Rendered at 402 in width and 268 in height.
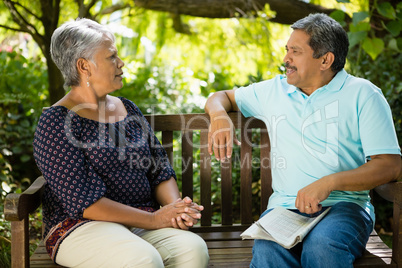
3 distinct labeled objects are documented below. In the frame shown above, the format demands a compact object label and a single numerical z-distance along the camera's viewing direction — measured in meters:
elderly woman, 2.42
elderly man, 2.42
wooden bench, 3.01
